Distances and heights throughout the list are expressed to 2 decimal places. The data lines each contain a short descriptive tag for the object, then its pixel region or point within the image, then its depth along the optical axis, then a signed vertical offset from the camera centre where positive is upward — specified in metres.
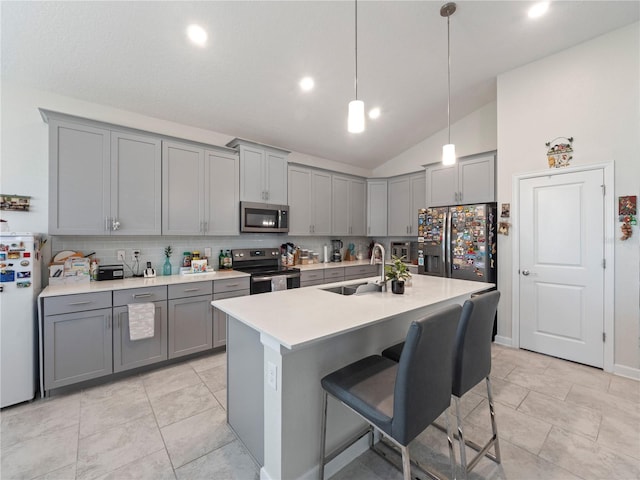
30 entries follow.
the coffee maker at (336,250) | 5.03 -0.21
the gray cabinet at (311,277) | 3.98 -0.56
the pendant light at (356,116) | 1.78 +0.80
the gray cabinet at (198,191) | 3.08 +0.59
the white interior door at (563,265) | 2.86 -0.30
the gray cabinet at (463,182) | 3.79 +0.84
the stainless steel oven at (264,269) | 3.44 -0.41
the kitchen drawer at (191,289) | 2.83 -0.53
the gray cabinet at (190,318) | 2.83 -0.84
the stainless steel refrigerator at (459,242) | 3.52 -0.05
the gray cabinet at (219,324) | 3.10 -0.96
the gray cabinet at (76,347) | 2.26 -0.92
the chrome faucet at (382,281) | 2.19 -0.34
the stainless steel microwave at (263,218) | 3.63 +0.31
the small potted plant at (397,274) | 2.09 -0.28
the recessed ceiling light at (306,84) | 3.14 +1.82
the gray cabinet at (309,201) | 4.27 +0.62
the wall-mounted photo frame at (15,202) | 2.48 +0.35
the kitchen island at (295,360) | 1.35 -0.70
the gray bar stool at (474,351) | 1.45 -0.63
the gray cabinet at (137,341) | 2.53 -0.90
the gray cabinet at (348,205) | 4.85 +0.62
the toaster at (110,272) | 2.75 -0.32
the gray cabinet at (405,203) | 4.81 +0.66
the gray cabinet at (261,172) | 3.62 +0.94
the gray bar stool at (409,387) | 1.10 -0.71
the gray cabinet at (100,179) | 2.48 +0.60
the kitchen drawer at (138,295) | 2.53 -0.53
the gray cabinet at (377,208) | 5.28 +0.60
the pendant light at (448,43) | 2.33 +2.08
